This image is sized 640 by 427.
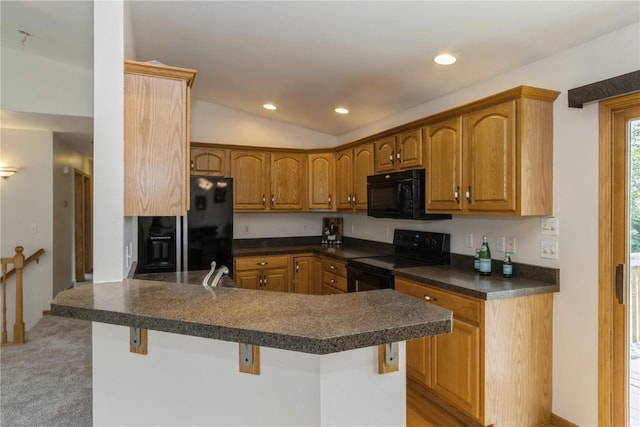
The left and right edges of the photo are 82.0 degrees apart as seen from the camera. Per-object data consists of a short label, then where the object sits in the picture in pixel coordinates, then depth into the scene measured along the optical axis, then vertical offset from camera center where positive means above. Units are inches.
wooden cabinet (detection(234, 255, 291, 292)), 160.2 -26.2
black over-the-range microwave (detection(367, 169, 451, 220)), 122.0 +6.3
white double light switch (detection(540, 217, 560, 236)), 93.8 -3.5
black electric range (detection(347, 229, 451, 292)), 124.4 -17.4
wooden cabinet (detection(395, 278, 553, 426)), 87.6 -36.6
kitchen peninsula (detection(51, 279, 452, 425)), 42.4 -19.9
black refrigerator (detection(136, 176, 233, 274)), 132.0 -7.8
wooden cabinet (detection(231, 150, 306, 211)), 171.3 +16.1
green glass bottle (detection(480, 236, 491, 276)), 104.7 -13.7
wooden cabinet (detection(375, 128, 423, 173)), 122.1 +22.1
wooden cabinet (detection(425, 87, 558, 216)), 90.0 +14.6
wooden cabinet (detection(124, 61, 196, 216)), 71.6 +14.9
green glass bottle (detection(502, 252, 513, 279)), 101.0 -15.2
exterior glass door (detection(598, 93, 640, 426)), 81.7 -11.9
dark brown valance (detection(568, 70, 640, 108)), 75.9 +27.1
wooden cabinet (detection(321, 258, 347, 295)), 149.2 -26.7
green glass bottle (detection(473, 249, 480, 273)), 108.5 -14.5
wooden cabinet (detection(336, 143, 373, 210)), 154.6 +17.0
